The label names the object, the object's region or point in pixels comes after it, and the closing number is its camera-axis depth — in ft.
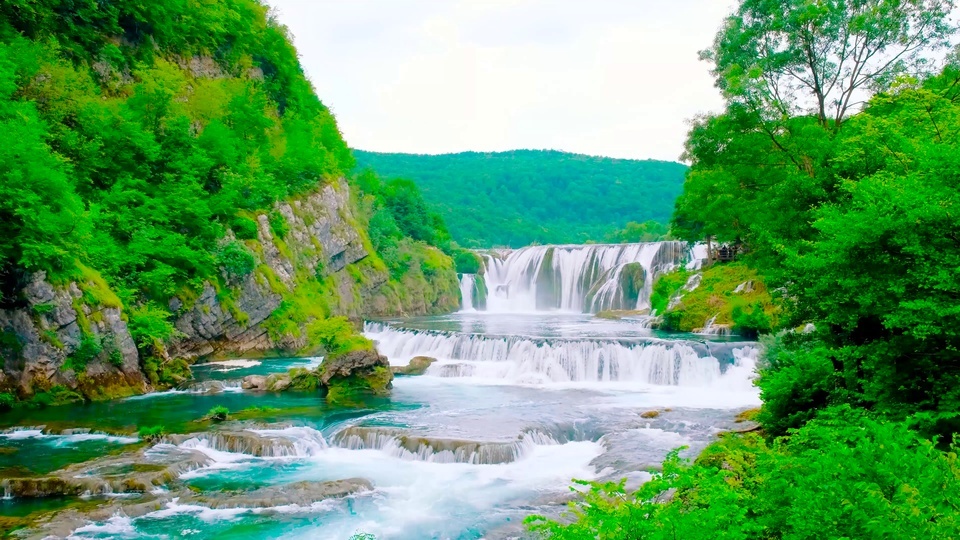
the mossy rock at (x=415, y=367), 80.64
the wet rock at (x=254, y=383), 66.49
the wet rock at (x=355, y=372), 65.98
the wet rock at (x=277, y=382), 66.18
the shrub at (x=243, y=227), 91.37
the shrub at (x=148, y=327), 66.38
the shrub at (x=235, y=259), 84.17
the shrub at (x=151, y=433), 46.24
